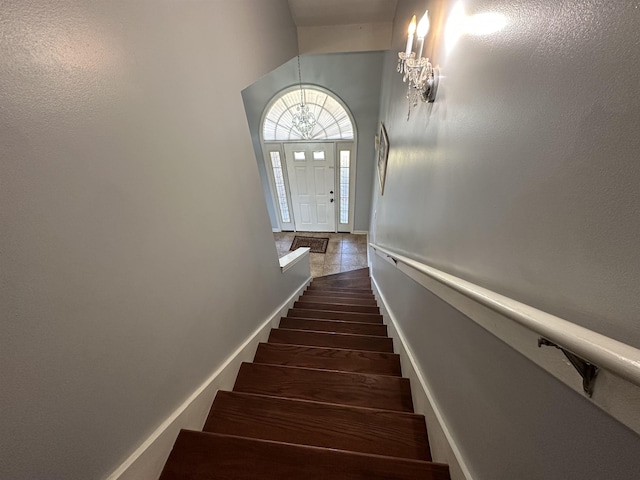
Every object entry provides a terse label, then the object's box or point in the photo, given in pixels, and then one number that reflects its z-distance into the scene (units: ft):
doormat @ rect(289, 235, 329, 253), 17.61
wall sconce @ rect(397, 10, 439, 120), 3.83
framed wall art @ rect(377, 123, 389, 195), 9.49
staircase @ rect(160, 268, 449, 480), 3.05
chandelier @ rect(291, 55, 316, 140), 13.96
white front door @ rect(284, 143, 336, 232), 16.43
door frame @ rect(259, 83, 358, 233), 14.53
